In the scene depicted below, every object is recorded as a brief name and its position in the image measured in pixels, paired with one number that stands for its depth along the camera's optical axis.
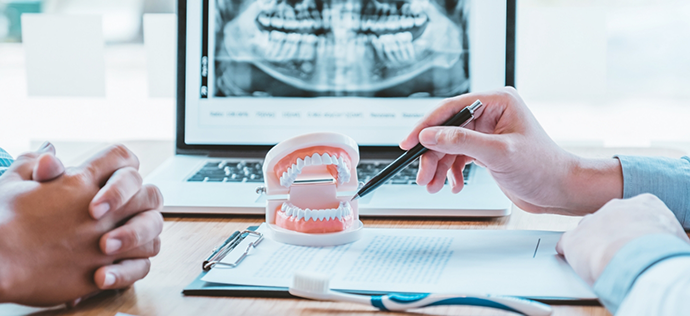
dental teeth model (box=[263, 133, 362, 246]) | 0.81
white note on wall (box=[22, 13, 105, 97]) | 1.73
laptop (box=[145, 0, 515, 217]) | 1.32
